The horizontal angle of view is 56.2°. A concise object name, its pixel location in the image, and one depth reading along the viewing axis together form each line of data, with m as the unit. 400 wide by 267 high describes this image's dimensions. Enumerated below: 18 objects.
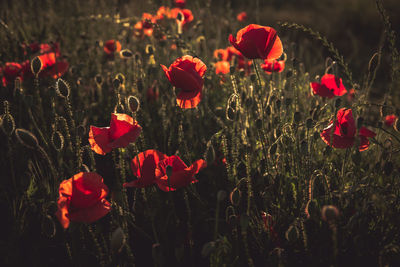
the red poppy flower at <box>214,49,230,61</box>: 2.40
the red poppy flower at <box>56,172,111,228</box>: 1.01
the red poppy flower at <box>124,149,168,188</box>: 1.20
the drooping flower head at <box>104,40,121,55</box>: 2.50
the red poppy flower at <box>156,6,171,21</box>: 2.79
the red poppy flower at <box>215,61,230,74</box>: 2.14
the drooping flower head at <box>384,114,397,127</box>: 2.12
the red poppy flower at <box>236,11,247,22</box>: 3.21
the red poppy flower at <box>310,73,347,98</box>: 1.66
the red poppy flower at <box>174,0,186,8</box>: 2.81
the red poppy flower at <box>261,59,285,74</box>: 1.93
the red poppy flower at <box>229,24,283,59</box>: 1.37
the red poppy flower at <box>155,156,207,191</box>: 1.14
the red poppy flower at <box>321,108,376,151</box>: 1.28
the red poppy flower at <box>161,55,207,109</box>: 1.33
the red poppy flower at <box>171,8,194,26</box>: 2.67
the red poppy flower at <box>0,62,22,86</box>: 2.01
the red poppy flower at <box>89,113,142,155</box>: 1.22
